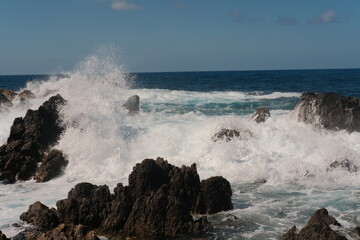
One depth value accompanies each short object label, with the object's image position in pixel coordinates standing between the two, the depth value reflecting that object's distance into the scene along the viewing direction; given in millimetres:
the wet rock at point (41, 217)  10602
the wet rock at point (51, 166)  15555
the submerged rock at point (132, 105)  28564
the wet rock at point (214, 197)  11609
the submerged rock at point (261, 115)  20417
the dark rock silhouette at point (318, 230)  8691
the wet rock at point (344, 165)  15094
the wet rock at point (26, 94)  38575
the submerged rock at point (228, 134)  17958
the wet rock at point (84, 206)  10836
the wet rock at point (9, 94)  41625
